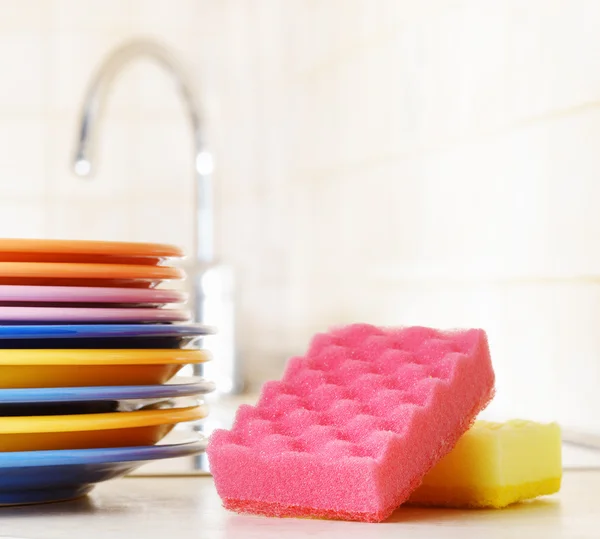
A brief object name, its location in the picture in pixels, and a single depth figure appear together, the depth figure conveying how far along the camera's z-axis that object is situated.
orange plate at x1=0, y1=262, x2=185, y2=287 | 0.74
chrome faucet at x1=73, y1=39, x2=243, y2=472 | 1.66
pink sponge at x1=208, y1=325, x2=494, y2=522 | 0.71
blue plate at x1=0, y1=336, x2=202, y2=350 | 0.74
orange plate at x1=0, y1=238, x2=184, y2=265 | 0.75
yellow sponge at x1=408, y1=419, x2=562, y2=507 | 0.75
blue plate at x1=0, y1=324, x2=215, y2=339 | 0.73
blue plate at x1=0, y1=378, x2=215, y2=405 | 0.73
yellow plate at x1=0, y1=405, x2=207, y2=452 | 0.73
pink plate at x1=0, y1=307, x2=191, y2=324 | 0.73
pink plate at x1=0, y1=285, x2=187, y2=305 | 0.74
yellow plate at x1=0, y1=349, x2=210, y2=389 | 0.73
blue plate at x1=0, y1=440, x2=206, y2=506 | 0.73
